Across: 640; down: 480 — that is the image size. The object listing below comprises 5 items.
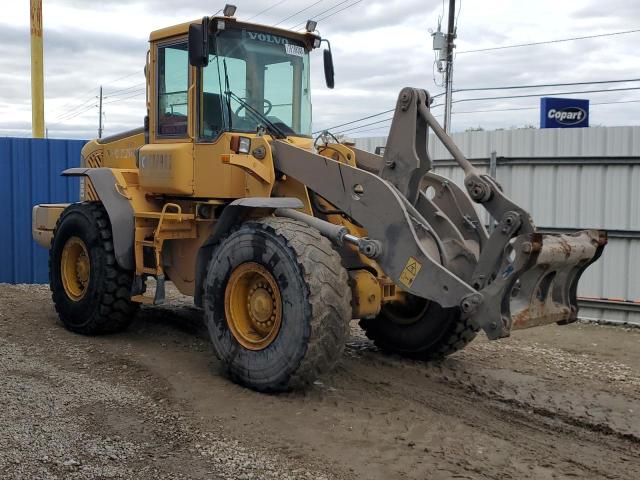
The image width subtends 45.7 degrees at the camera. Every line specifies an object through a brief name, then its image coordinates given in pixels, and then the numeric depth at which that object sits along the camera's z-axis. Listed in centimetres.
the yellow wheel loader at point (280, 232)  573
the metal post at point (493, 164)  1121
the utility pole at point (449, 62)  1778
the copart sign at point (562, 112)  1484
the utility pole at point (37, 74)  1376
